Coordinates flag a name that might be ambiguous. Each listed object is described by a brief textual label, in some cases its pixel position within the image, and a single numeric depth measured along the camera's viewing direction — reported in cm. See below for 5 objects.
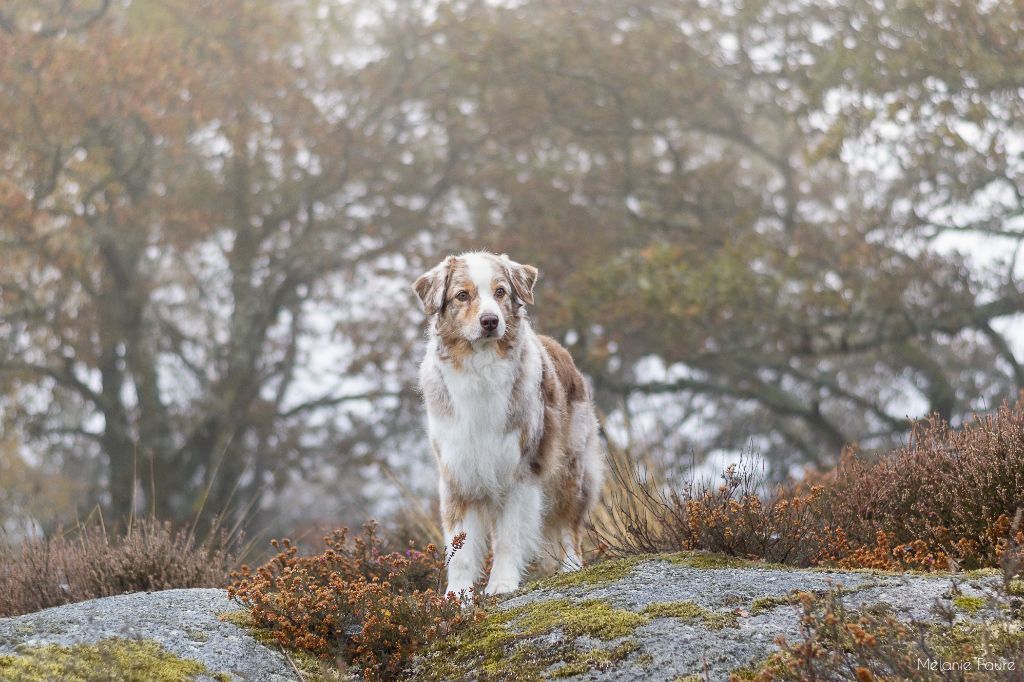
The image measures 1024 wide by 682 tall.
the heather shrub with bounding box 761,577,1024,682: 795
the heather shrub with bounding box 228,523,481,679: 1105
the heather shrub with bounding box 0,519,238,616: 1494
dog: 1405
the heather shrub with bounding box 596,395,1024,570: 1308
